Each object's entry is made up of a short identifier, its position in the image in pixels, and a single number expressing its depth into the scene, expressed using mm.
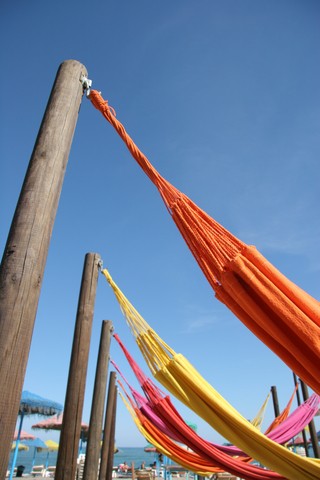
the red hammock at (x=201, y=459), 3295
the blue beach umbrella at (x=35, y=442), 14820
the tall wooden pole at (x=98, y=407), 4141
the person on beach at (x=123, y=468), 16484
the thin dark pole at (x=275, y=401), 6903
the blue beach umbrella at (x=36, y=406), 8305
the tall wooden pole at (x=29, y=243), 1047
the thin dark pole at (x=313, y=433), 5551
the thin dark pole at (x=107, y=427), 6297
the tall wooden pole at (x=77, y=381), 2697
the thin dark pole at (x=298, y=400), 6377
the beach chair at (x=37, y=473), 13055
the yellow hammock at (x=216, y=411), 2400
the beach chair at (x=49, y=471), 13442
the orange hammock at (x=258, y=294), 1216
